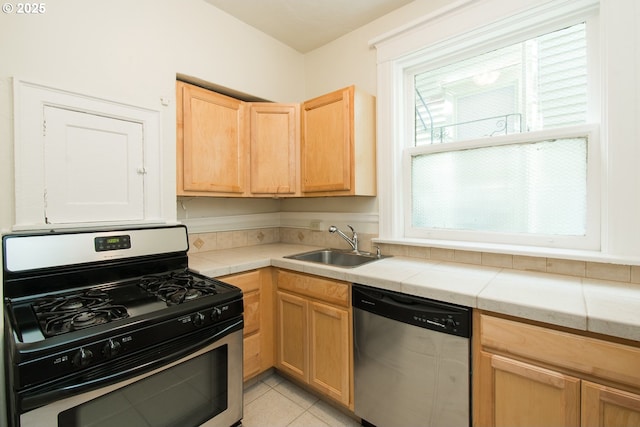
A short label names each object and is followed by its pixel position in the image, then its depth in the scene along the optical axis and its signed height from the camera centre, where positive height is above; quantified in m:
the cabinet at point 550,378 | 0.94 -0.60
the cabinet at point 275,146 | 1.91 +0.47
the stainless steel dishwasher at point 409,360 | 1.22 -0.70
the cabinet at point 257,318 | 1.83 -0.71
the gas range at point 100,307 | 0.89 -0.39
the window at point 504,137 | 1.52 +0.43
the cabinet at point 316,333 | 1.63 -0.75
